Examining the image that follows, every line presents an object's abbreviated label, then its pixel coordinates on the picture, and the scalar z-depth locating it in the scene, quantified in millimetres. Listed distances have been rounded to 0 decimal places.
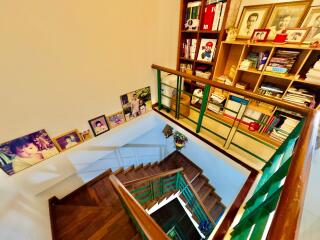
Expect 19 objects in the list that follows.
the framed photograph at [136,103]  1867
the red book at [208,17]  1816
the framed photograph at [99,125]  1689
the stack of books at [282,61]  1578
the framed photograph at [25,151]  1225
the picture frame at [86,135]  1664
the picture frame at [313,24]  1391
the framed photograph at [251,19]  1677
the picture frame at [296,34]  1424
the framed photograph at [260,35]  1643
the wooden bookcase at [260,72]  1531
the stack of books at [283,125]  1733
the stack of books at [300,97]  1555
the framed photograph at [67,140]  1510
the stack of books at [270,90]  1761
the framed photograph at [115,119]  1823
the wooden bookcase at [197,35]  1856
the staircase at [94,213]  1724
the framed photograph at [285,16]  1463
